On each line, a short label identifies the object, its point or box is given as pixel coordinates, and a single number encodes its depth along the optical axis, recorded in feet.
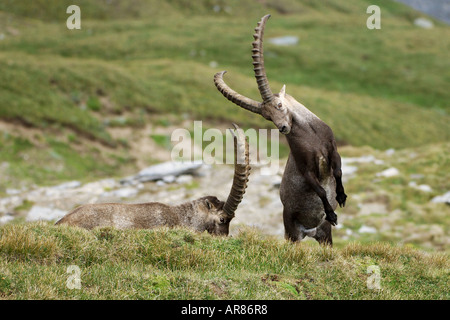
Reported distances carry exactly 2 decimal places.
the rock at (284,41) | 270.46
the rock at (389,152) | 89.61
